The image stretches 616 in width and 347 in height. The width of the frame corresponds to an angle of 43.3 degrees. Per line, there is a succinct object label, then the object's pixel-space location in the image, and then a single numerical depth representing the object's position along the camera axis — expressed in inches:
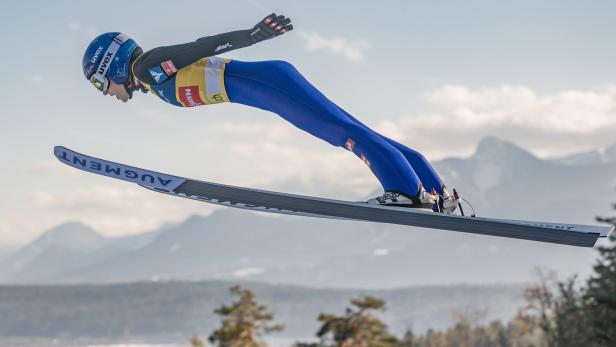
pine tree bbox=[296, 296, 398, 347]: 1879.9
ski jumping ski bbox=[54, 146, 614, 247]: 242.4
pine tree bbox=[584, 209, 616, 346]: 894.4
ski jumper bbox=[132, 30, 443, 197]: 262.8
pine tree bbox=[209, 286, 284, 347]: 1984.5
